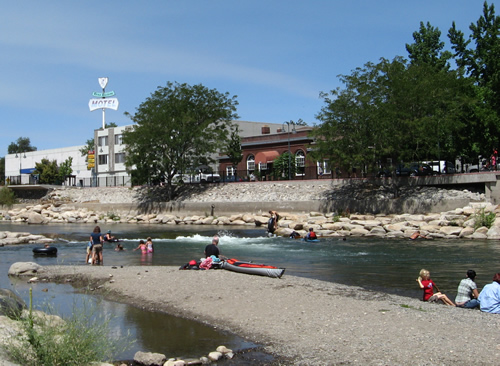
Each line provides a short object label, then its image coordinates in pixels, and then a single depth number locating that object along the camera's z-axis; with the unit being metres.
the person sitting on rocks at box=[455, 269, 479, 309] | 14.54
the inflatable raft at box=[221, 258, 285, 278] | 17.84
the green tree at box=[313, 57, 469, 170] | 46.91
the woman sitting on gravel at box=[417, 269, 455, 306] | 15.01
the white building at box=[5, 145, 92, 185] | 107.38
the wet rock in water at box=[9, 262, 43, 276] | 20.14
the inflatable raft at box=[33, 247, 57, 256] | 27.23
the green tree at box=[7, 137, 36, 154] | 172.00
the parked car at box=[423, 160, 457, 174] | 49.56
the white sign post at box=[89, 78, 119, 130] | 99.06
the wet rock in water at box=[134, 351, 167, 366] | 9.87
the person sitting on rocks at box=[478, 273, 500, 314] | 13.70
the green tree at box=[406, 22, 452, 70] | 59.50
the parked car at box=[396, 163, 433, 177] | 50.22
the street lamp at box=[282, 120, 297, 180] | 63.07
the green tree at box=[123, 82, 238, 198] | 62.84
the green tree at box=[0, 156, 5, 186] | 142.00
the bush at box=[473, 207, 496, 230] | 35.59
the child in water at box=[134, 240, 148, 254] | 28.18
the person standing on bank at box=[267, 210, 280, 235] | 38.78
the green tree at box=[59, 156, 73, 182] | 103.31
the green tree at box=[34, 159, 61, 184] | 100.56
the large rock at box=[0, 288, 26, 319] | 9.53
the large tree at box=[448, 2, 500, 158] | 49.80
